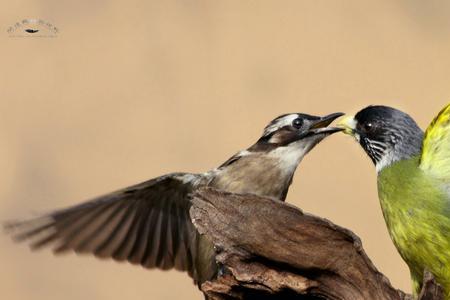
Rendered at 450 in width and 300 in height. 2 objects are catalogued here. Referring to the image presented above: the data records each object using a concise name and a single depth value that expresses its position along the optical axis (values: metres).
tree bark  8.03
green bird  8.40
